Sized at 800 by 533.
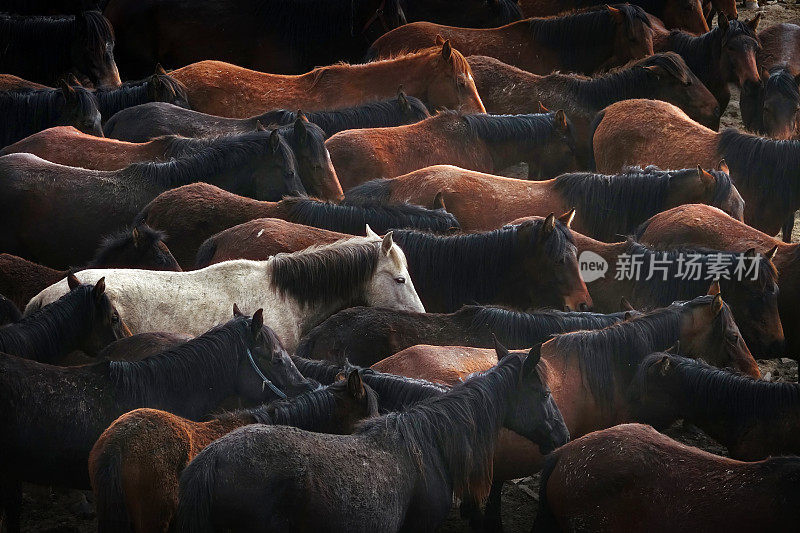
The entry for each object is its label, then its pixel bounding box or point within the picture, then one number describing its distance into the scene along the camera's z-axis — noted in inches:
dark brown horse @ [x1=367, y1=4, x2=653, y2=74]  853.8
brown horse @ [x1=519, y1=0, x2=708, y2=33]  970.1
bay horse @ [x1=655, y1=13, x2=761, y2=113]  794.2
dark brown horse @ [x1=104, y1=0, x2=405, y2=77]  889.5
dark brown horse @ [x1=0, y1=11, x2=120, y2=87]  820.0
